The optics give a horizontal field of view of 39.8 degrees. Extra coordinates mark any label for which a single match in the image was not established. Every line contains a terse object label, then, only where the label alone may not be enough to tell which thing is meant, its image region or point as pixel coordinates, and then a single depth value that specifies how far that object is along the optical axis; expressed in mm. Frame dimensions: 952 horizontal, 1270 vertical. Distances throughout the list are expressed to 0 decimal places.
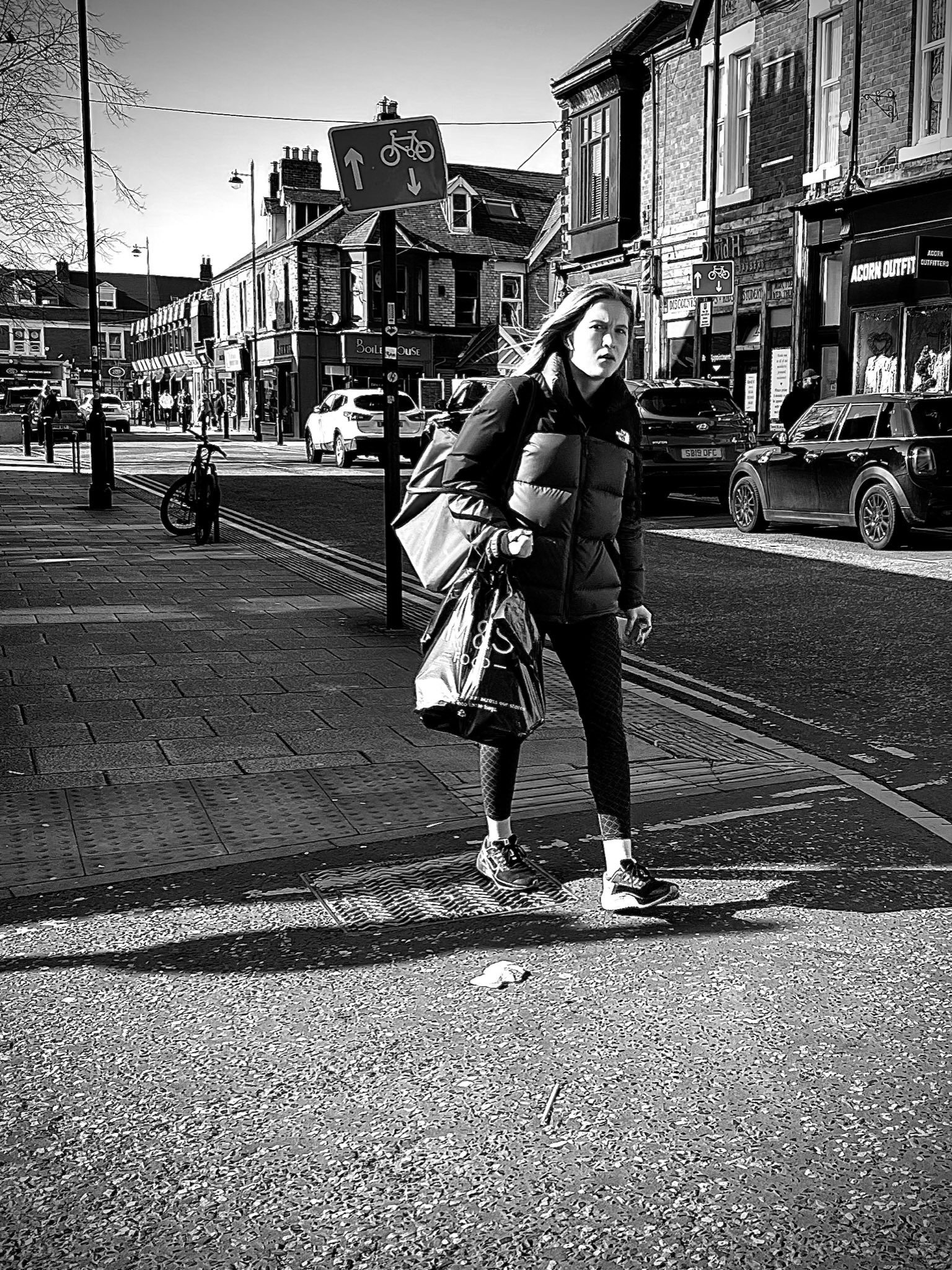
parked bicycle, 14797
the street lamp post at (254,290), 61719
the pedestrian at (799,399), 22797
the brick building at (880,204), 21484
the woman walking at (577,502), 3986
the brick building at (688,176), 26047
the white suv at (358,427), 30828
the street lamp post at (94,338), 17250
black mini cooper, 13742
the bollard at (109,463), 19672
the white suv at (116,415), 60531
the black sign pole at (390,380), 8453
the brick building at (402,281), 56906
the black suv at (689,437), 19141
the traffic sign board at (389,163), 8156
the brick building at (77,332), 100312
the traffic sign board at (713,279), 22750
